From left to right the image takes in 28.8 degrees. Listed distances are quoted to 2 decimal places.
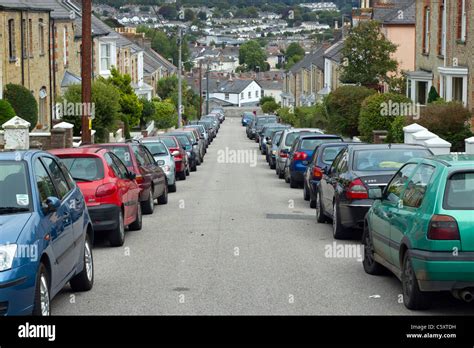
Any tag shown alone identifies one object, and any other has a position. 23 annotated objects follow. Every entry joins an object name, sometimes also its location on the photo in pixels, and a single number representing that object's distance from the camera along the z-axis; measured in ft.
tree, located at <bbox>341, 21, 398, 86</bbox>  148.87
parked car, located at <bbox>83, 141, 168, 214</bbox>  62.28
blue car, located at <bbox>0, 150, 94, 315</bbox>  26.81
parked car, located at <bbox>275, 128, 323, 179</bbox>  102.27
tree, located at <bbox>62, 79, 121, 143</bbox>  117.91
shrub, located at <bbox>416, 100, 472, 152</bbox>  89.81
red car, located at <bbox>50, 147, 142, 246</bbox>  47.34
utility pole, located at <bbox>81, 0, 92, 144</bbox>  84.23
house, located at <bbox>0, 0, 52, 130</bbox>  113.29
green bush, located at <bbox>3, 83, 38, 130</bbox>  111.45
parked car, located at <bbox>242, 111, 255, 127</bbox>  324.50
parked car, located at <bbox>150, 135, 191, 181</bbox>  99.86
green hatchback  30.27
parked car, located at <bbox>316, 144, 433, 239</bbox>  48.93
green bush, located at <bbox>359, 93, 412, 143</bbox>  114.42
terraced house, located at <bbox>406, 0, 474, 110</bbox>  110.52
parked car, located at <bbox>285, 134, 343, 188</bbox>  87.30
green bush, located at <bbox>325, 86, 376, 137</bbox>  131.03
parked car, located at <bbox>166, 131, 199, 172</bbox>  115.75
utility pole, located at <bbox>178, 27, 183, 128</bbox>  209.15
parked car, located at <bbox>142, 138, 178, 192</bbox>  84.53
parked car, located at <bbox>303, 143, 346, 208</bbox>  68.18
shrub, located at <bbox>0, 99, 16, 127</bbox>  97.81
